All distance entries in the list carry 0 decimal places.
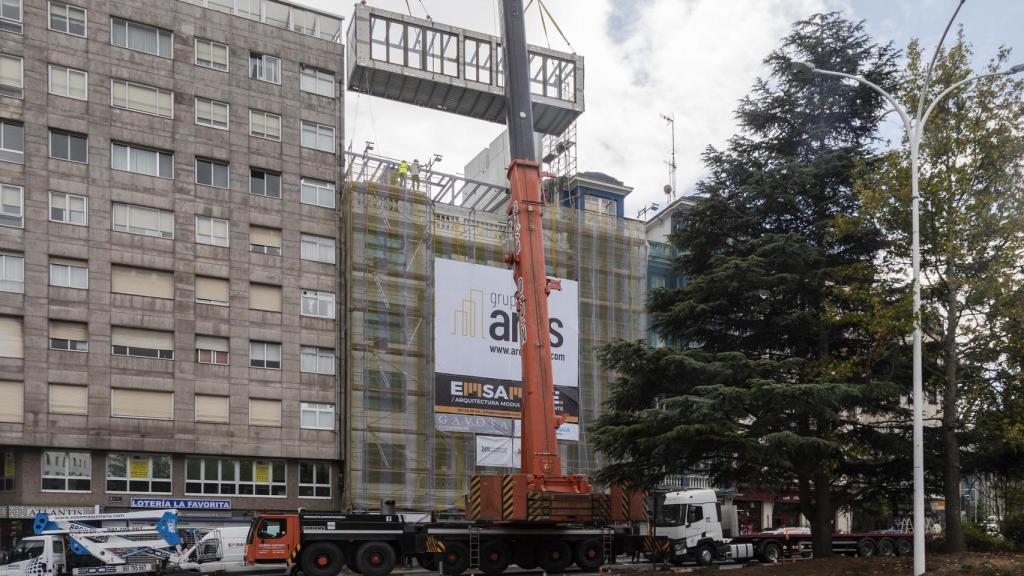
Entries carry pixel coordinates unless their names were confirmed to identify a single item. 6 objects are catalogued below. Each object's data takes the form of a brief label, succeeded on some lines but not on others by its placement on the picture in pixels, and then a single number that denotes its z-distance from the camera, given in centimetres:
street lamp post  2223
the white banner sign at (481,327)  4916
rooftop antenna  7025
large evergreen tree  2752
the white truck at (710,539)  3806
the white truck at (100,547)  2966
